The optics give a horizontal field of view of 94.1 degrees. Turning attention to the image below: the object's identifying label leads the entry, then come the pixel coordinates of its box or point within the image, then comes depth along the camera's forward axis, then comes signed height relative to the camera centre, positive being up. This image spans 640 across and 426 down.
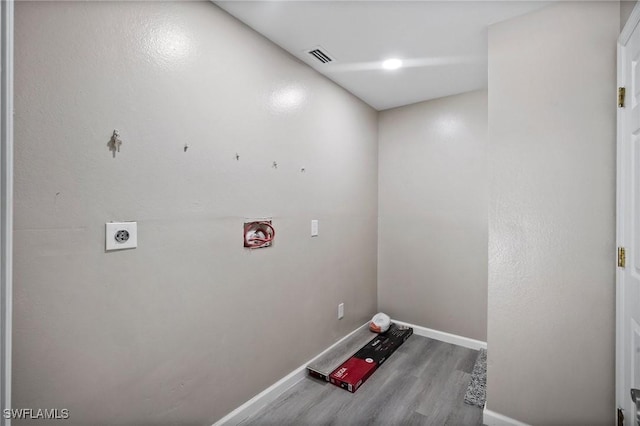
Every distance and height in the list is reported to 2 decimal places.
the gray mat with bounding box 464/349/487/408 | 2.03 -1.25
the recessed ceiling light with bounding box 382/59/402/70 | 2.30 +1.18
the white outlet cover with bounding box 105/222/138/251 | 1.27 -0.10
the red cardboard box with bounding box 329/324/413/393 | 2.21 -1.23
